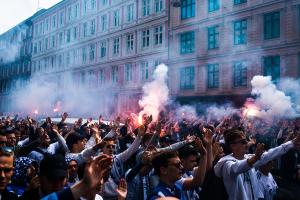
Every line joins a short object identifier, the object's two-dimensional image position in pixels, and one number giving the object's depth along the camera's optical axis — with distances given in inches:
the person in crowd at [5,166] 116.0
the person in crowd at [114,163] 187.3
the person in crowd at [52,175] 121.5
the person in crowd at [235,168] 177.2
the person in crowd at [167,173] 142.8
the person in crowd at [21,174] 164.6
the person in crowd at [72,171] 171.4
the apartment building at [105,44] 1214.9
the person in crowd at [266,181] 208.8
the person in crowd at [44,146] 240.4
